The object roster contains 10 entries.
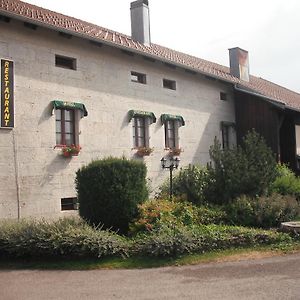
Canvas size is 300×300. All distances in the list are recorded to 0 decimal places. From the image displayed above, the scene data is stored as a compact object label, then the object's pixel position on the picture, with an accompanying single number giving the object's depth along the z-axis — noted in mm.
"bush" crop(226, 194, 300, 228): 12812
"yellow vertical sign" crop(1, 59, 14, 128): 13781
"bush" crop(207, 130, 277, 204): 14367
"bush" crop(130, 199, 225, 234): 11617
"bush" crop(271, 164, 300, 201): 15820
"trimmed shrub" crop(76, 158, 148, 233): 12078
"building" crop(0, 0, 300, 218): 14398
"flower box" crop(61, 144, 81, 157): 15523
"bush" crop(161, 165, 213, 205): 14641
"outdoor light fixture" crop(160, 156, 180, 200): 14570
